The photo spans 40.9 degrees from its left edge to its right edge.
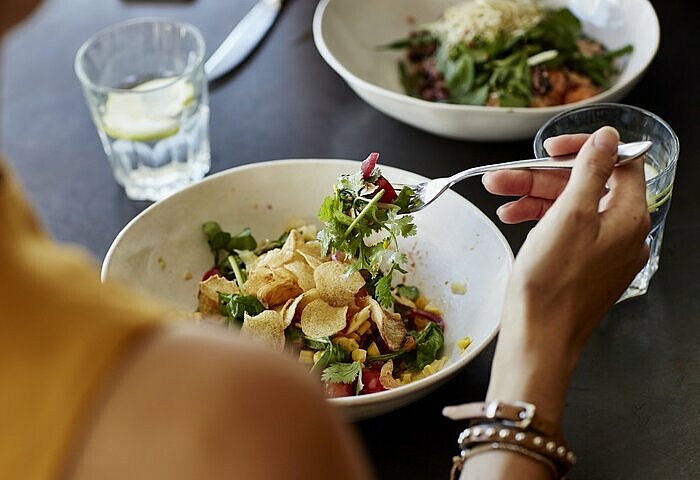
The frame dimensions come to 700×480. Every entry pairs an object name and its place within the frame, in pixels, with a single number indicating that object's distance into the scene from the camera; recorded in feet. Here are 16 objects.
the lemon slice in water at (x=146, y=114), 5.08
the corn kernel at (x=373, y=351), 3.86
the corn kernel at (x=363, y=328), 3.89
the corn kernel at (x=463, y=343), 3.86
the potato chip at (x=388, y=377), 3.73
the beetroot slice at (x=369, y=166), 3.97
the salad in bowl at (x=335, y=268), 3.82
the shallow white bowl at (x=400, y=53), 4.99
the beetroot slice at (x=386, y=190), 3.97
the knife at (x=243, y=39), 6.20
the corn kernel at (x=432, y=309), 4.19
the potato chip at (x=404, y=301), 4.18
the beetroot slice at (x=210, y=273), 4.43
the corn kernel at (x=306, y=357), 3.85
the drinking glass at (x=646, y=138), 4.09
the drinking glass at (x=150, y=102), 5.09
